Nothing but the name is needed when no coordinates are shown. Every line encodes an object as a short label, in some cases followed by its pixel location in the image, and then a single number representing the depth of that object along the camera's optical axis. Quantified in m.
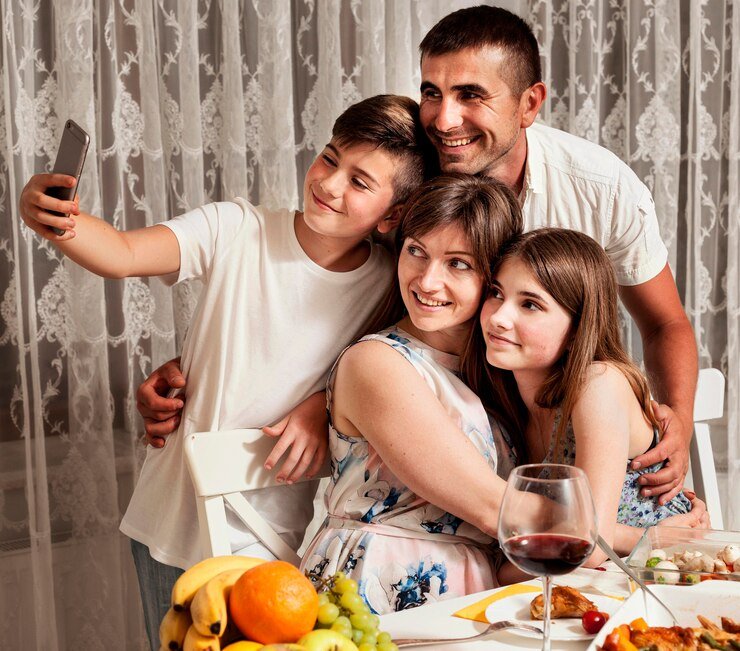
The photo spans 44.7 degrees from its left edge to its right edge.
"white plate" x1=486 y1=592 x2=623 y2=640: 1.07
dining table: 1.05
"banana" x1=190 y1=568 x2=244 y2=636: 0.83
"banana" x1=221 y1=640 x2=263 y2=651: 0.83
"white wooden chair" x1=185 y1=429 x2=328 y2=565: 1.50
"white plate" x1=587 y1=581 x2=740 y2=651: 1.04
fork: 1.03
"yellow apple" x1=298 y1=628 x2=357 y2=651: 0.83
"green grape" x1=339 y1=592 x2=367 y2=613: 0.91
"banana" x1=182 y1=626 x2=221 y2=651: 0.83
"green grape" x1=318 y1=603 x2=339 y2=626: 0.88
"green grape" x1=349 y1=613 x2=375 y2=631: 0.90
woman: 1.45
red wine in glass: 0.92
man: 1.78
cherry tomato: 1.06
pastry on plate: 1.10
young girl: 1.53
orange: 0.83
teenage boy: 1.70
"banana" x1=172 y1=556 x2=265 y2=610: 0.88
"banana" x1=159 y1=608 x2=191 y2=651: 0.88
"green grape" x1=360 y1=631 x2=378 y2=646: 0.90
